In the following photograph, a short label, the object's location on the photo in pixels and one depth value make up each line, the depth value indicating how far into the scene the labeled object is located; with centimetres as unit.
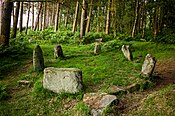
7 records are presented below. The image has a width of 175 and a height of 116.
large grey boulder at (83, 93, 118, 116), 485
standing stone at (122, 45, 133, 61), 870
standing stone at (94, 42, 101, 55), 987
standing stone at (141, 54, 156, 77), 656
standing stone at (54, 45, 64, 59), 904
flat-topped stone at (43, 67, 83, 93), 581
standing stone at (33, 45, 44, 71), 743
